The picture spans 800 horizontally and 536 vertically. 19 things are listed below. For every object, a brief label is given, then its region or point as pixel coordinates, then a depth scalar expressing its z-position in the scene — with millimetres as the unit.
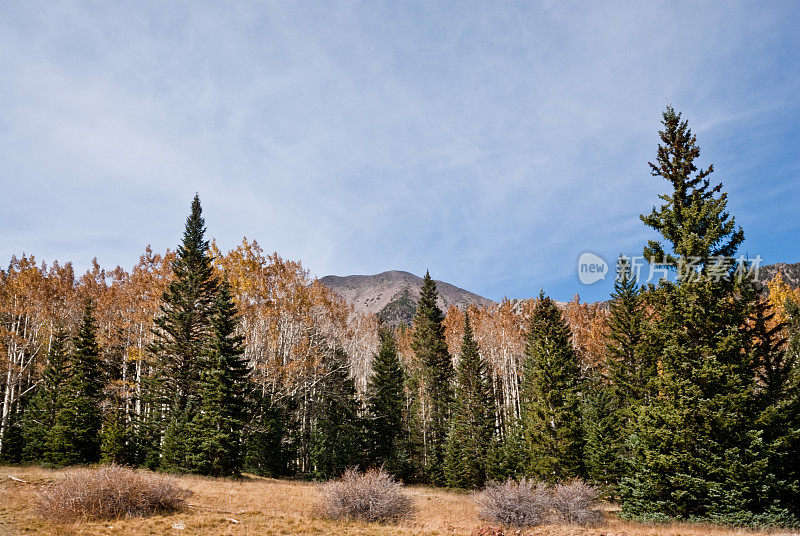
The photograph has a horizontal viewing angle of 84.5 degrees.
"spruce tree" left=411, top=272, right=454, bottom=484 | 37344
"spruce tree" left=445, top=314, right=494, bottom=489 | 33094
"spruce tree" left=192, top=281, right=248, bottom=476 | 26859
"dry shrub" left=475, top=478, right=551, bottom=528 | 15961
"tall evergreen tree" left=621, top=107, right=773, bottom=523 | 14984
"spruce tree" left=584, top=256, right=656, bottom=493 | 24672
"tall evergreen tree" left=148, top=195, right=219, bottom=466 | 29438
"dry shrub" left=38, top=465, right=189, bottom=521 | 14469
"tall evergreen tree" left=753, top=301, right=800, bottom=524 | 14930
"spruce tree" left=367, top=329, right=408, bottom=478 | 36844
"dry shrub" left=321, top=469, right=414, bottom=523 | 17266
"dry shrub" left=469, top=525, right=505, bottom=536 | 13820
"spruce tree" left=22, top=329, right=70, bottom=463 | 29016
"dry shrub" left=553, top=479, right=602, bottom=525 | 16781
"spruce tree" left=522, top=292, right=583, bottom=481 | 26875
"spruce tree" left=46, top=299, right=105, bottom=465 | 27922
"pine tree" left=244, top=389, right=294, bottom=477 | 31828
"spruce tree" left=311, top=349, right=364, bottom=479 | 33438
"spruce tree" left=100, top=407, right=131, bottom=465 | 27516
